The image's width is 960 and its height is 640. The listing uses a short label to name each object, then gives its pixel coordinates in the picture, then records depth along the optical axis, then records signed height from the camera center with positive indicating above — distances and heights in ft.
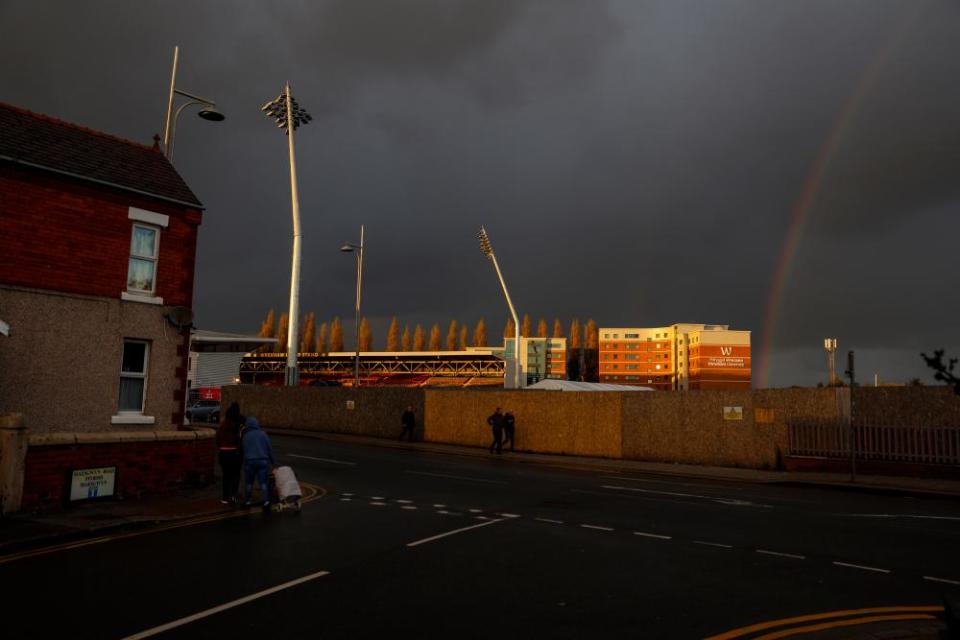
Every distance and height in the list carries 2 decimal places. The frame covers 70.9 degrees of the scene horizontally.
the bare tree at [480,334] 598.26 +62.89
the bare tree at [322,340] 518.70 +48.88
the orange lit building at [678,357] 483.51 +39.59
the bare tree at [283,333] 490.57 +50.80
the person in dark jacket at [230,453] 44.68 -3.50
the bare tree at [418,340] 569.23 +53.82
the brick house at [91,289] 45.14 +7.88
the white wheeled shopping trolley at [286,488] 42.87 -5.49
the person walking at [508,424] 94.12 -2.53
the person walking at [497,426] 91.25 -2.74
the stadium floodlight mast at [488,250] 179.42 +42.28
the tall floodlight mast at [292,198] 139.54 +45.42
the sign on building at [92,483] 42.47 -5.49
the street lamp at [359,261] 140.05 +30.39
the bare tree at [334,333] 556.51 +56.69
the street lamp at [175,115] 62.39 +27.37
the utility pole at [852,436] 63.05 -2.42
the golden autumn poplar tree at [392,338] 576.61 +55.52
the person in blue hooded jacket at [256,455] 43.06 -3.48
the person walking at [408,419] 103.32 -2.34
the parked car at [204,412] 133.08 -2.45
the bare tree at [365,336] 519.60 +51.53
